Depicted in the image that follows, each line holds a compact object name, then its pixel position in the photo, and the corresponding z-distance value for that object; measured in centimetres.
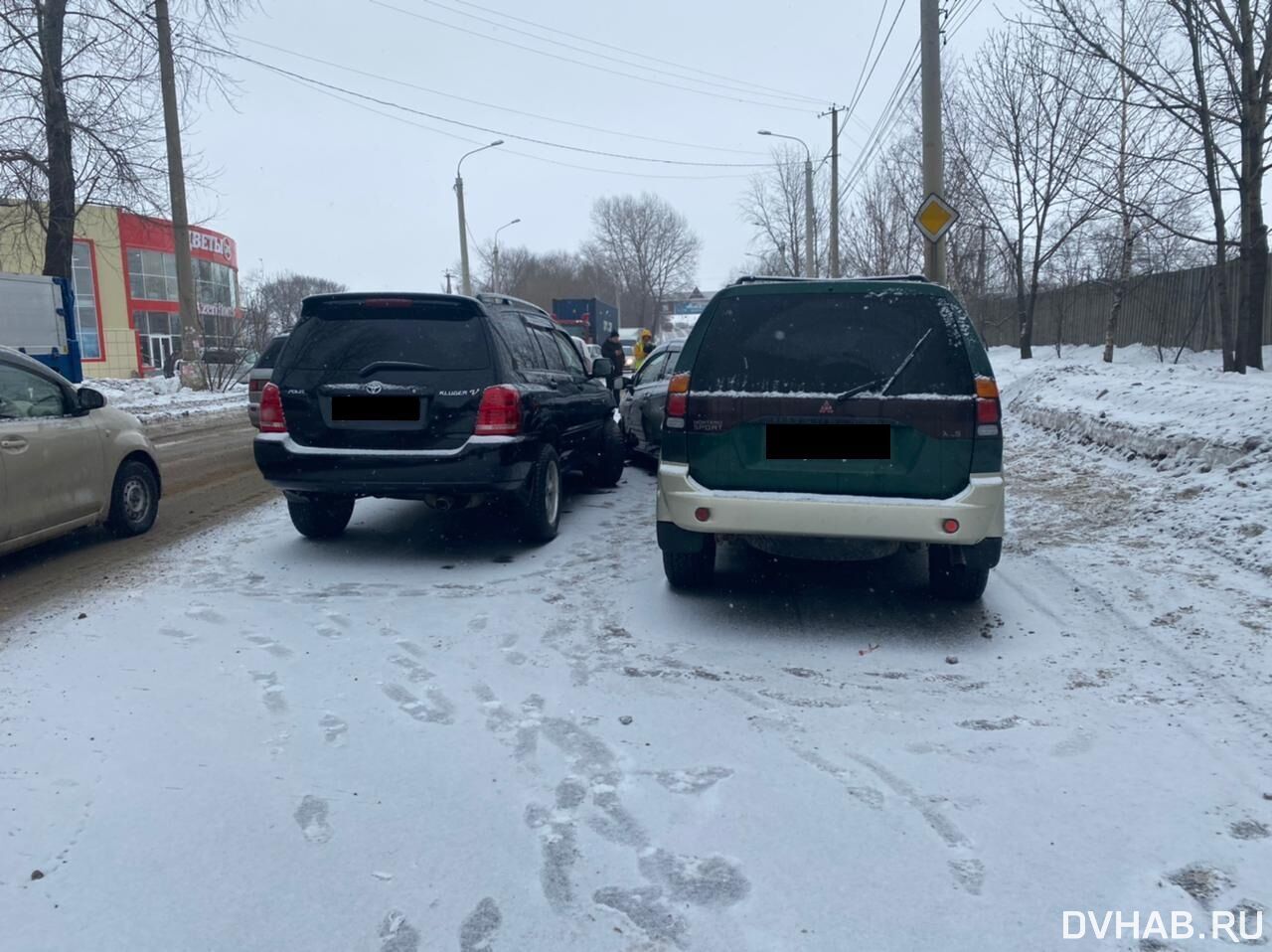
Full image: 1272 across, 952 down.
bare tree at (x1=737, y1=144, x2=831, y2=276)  4697
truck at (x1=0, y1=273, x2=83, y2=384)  1809
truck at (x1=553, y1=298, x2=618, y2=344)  3888
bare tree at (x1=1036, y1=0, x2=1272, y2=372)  1216
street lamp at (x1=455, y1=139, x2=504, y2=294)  3800
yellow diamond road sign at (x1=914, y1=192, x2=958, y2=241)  1242
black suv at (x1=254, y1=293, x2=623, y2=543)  596
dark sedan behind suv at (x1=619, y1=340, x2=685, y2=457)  1021
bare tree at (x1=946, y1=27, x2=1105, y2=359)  2066
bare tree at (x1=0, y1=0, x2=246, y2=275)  1820
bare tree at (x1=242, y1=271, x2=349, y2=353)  2819
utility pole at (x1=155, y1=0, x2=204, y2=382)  2041
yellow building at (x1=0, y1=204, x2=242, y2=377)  4619
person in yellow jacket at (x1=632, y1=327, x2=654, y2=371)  2724
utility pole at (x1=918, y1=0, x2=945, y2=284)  1282
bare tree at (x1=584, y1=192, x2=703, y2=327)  9625
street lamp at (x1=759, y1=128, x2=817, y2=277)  3431
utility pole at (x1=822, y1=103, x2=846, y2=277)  2848
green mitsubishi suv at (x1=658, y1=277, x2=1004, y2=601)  461
